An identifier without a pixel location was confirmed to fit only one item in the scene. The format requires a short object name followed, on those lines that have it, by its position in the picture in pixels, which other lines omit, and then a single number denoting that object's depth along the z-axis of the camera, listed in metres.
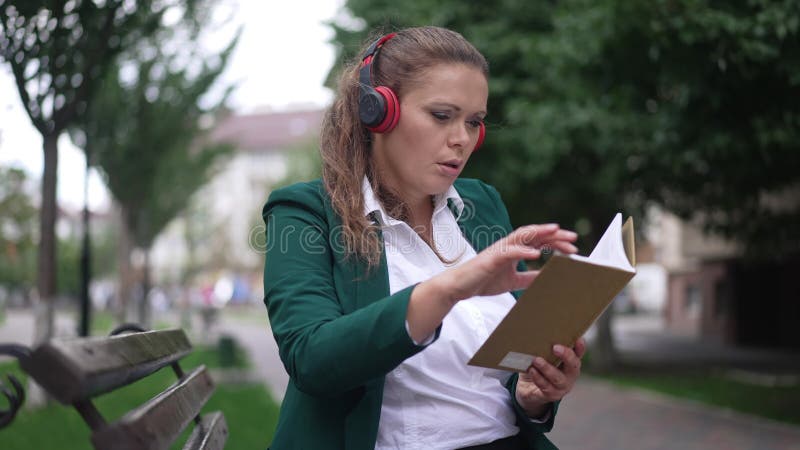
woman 1.83
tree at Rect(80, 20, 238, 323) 18.00
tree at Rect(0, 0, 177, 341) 8.02
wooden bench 1.39
